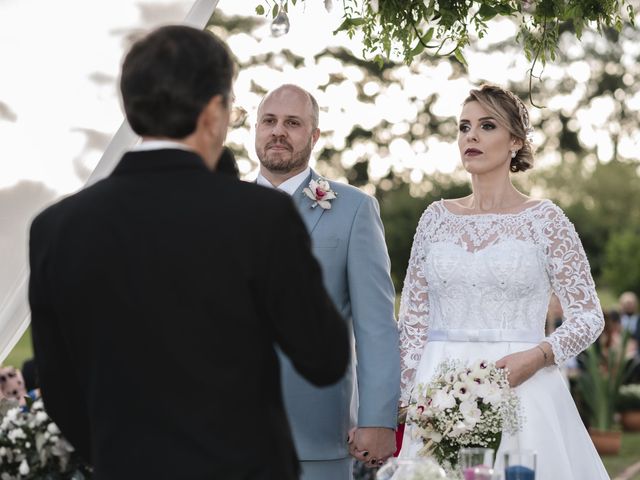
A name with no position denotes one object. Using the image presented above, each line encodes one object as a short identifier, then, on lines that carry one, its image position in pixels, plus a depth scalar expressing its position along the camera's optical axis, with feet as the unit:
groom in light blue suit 14.79
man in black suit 8.20
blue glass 11.60
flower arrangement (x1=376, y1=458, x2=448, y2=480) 10.79
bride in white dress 16.31
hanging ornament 15.01
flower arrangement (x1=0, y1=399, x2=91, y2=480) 18.16
